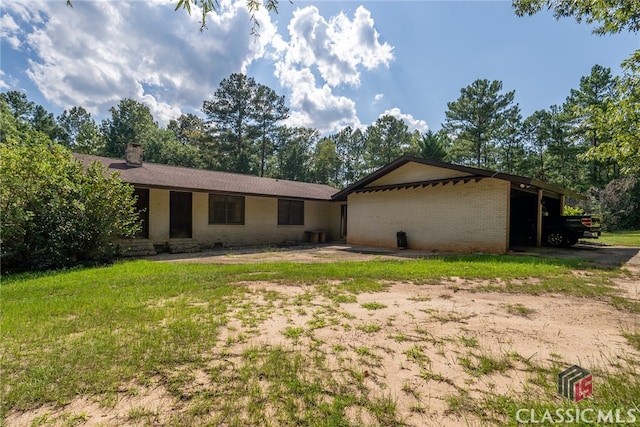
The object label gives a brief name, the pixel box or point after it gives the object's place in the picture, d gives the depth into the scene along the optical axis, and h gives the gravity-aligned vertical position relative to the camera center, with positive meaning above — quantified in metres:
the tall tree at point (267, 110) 35.97 +12.98
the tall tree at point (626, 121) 8.99 +3.06
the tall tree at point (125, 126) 32.69 +10.50
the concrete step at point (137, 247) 10.21 -1.33
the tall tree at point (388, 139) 38.28 +9.95
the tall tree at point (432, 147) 26.58 +6.31
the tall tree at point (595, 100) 28.94 +12.10
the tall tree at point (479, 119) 32.75 +11.32
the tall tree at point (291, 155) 39.62 +8.13
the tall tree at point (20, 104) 33.95 +12.46
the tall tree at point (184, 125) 44.60 +14.03
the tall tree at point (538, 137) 33.86 +9.60
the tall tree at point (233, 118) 35.28 +11.66
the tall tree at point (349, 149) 46.19 +10.40
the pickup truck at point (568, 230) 11.36 -0.50
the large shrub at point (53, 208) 6.76 +0.05
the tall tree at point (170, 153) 33.19 +6.79
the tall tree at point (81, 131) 33.05 +10.51
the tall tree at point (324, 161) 42.78 +7.82
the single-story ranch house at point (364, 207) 10.59 +0.29
